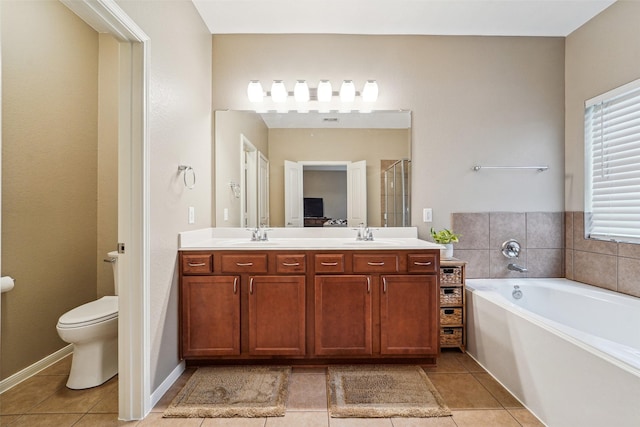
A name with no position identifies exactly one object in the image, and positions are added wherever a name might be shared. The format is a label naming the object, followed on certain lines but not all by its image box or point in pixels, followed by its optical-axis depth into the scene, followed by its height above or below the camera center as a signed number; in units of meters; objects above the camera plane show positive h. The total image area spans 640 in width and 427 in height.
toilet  2.04 -0.84
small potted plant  2.67 -0.22
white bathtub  1.42 -0.74
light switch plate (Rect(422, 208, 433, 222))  2.87 -0.01
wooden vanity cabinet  2.28 -0.64
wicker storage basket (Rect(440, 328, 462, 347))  2.56 -0.95
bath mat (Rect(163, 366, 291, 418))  1.86 -1.10
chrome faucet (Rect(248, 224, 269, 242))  2.79 -0.19
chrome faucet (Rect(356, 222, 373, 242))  2.77 -0.18
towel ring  2.27 +0.26
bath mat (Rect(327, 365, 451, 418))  1.86 -1.09
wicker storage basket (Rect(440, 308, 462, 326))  2.55 -0.79
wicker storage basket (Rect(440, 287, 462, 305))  2.54 -0.63
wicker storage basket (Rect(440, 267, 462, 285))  2.54 -0.48
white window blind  2.32 +0.36
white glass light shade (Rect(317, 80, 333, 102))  2.79 +1.01
